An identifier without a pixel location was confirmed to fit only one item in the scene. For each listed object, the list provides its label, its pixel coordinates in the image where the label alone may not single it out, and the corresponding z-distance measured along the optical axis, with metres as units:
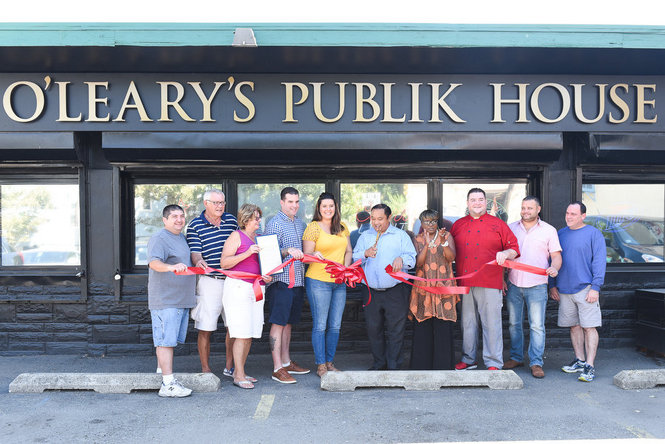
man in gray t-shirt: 5.06
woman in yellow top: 5.71
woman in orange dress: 5.80
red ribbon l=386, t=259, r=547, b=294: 5.64
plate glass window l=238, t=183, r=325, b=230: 7.15
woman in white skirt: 5.31
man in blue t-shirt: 5.68
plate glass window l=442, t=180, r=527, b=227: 7.20
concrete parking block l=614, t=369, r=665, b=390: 5.32
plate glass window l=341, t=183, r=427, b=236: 7.18
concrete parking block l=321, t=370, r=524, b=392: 5.32
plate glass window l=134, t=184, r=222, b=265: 7.10
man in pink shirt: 5.78
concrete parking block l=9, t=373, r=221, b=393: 5.30
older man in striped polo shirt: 5.58
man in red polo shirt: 5.75
